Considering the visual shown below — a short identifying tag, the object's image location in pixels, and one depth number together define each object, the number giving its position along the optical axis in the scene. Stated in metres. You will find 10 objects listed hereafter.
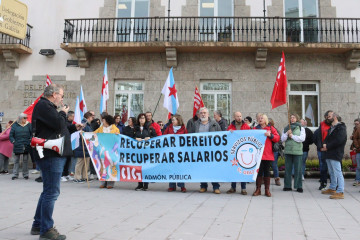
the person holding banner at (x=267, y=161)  6.87
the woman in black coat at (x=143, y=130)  7.70
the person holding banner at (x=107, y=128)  7.87
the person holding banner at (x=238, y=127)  7.15
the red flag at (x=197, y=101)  9.32
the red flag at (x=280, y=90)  7.32
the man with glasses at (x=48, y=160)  3.54
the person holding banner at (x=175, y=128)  7.48
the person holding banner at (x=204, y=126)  7.36
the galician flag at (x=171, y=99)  9.17
